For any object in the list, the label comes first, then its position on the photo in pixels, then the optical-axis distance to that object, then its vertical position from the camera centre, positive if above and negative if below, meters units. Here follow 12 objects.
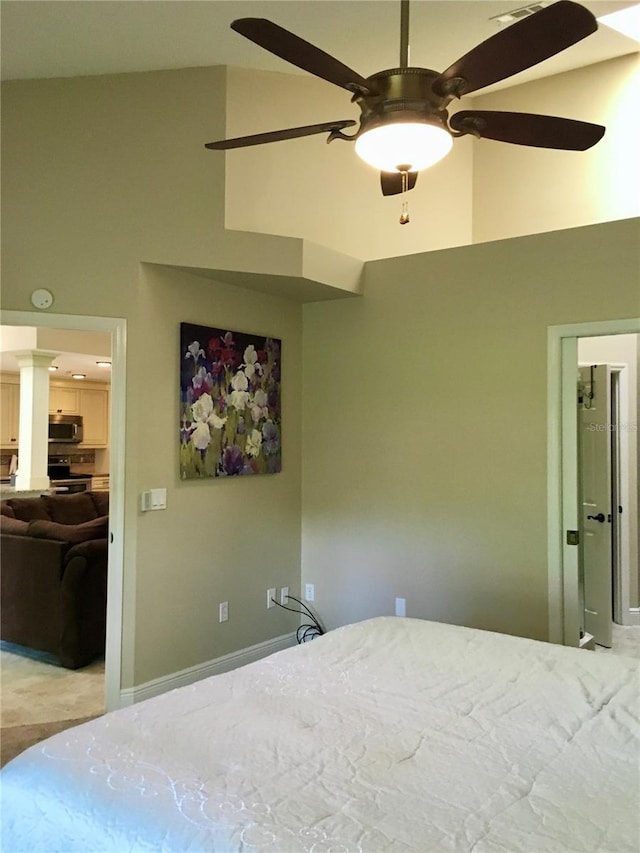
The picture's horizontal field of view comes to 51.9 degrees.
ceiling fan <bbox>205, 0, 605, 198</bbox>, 1.67 +1.04
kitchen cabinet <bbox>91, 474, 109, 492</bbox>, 9.61 -0.53
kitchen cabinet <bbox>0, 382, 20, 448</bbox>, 8.73 +0.45
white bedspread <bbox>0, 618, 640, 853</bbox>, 1.28 -0.73
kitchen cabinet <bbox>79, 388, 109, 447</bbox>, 9.77 +0.47
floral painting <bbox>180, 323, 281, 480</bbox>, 3.78 +0.28
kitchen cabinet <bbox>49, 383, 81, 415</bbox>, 9.43 +0.68
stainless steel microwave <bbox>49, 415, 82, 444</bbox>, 9.05 +0.25
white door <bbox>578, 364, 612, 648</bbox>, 4.33 -0.37
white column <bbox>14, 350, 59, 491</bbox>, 6.55 +0.33
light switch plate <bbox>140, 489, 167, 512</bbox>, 3.53 -0.28
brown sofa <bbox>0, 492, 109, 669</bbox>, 4.16 -0.92
